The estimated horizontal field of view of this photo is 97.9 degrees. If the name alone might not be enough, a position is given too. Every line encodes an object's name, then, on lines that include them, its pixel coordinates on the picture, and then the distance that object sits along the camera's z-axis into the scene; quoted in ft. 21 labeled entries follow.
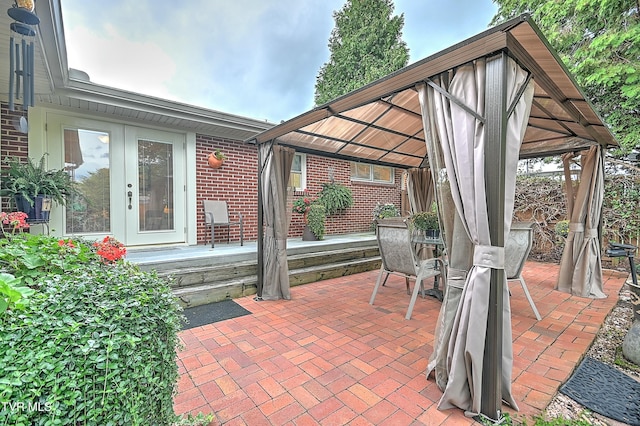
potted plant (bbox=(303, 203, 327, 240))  19.35
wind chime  6.07
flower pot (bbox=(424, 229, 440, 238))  12.67
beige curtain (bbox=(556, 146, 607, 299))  12.91
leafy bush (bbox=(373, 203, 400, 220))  25.23
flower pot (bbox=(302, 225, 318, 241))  19.58
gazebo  5.43
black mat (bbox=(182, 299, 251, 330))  10.28
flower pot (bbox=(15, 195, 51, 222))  10.70
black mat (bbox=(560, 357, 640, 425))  5.70
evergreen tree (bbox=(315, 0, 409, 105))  44.21
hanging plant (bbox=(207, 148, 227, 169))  17.16
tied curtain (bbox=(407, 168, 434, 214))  17.12
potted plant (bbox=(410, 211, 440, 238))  12.82
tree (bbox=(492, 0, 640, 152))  16.60
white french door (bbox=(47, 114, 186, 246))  13.48
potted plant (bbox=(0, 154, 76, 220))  10.39
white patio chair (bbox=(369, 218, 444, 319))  10.83
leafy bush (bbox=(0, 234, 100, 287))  4.77
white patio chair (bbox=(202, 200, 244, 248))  16.32
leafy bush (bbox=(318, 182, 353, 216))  22.25
